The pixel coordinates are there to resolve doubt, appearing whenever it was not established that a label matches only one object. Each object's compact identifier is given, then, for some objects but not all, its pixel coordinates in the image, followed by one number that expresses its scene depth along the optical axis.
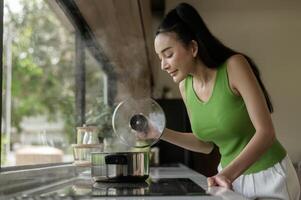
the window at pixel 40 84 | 1.48
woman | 1.17
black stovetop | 0.89
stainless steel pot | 1.10
